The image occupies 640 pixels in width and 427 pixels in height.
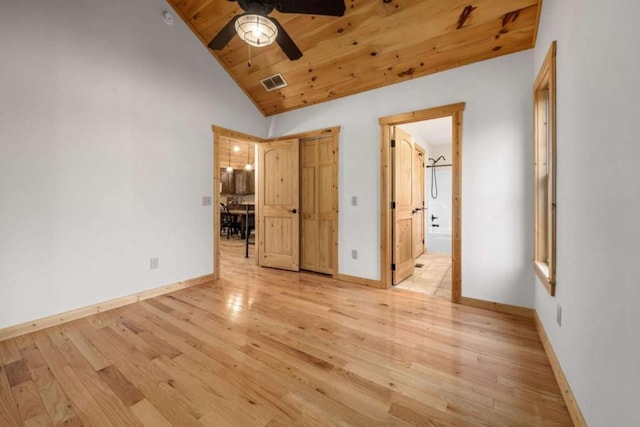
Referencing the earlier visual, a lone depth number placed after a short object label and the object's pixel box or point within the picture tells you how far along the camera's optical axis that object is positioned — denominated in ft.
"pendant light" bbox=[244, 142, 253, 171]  25.85
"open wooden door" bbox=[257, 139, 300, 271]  13.35
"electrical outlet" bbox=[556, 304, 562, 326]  5.34
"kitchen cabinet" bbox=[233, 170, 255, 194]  27.81
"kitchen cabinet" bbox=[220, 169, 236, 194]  27.55
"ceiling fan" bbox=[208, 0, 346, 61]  5.78
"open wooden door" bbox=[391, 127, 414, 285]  11.07
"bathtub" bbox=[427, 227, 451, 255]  19.03
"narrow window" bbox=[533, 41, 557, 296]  7.57
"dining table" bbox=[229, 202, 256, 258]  20.57
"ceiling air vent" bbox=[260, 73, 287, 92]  11.80
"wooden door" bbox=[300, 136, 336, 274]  12.70
